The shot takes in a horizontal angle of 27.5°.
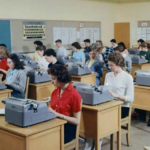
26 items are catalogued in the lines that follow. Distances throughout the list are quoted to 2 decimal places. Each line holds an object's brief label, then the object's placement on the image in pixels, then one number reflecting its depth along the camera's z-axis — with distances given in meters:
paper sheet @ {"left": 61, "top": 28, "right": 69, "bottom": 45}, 9.69
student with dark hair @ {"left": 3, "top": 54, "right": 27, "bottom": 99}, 4.39
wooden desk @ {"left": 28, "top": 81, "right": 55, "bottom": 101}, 4.98
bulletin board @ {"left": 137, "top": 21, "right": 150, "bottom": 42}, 11.34
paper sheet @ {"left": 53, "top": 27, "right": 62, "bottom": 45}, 9.43
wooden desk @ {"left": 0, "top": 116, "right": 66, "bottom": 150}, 2.51
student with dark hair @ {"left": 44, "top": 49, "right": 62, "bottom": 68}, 4.75
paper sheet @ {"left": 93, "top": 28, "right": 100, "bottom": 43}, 10.90
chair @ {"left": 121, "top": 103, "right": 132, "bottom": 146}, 3.89
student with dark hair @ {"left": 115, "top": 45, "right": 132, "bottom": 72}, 6.21
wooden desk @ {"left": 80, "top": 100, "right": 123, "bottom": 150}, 3.27
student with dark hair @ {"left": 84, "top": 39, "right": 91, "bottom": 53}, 9.83
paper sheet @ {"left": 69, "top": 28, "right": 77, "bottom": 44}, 9.96
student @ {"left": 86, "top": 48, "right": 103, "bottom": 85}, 5.60
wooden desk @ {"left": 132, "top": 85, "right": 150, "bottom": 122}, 4.68
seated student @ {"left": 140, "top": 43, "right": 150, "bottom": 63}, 7.46
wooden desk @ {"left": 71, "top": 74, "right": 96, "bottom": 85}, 5.75
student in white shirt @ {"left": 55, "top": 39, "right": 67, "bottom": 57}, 8.81
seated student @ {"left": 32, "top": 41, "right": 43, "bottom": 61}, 8.07
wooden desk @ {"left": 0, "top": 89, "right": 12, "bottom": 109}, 4.24
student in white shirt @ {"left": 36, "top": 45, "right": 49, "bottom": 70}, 6.61
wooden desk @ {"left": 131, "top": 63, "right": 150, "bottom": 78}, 7.26
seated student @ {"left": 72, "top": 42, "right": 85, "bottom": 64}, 7.70
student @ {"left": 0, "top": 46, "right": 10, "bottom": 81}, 5.63
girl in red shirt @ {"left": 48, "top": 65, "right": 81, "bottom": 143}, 3.00
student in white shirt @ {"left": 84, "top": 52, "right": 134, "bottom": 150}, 3.80
